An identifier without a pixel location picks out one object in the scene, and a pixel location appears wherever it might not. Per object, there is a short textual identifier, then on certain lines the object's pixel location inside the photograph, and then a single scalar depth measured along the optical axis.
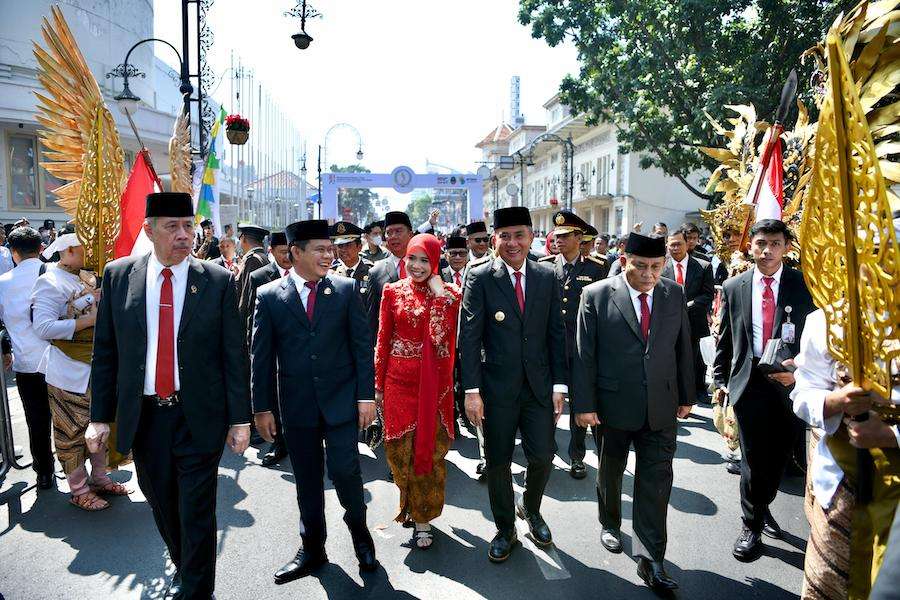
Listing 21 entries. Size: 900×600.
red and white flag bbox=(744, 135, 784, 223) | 5.13
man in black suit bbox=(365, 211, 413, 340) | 5.79
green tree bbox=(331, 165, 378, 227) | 89.31
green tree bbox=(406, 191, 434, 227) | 115.38
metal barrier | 2.99
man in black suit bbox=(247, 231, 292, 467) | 5.83
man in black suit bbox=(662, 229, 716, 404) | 7.28
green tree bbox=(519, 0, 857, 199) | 13.42
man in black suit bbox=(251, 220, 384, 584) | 3.74
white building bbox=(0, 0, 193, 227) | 20.61
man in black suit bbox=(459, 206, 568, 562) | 4.00
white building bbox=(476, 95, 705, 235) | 33.09
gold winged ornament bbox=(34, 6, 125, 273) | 4.25
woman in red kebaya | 4.16
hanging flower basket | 9.68
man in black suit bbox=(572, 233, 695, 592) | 3.67
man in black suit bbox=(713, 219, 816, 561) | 3.95
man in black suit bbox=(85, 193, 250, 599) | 3.16
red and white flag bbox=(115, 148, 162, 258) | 4.60
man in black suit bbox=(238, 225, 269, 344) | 6.16
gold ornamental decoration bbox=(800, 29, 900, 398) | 1.73
